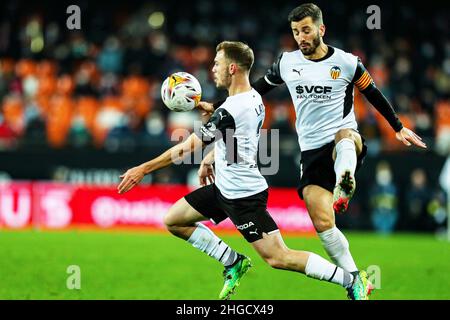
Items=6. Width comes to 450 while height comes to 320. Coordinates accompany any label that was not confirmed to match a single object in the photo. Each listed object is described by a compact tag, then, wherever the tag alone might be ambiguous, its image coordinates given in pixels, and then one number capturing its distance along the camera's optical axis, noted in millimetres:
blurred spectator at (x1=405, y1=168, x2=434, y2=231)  37719
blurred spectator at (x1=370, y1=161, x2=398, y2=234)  37875
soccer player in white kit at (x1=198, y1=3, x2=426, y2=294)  16203
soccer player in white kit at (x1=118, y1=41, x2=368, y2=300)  15000
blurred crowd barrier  35500
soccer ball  15711
